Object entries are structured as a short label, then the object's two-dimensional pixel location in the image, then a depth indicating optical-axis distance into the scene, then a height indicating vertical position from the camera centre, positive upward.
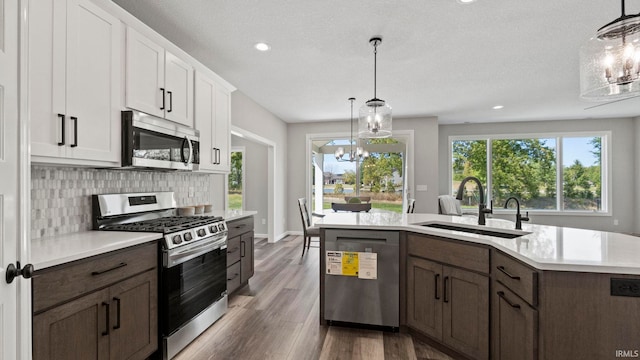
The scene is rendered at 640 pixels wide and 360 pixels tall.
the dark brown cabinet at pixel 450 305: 1.88 -0.87
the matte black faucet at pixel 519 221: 2.11 -0.29
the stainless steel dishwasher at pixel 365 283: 2.39 -0.84
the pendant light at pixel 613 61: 1.55 +0.66
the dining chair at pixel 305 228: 4.69 -0.77
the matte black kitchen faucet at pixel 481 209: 2.32 -0.22
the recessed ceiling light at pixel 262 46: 2.96 +1.34
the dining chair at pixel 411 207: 4.67 -0.42
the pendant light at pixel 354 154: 5.78 +0.51
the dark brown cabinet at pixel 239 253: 3.02 -0.79
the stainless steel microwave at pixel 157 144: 2.05 +0.28
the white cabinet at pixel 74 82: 1.52 +0.55
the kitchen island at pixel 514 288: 1.30 -0.57
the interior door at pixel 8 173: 1.12 +0.02
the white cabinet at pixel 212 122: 2.91 +0.60
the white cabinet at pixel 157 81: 2.09 +0.77
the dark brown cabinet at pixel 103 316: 1.32 -0.70
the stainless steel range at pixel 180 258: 2.01 -0.60
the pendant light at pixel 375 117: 3.02 +0.65
